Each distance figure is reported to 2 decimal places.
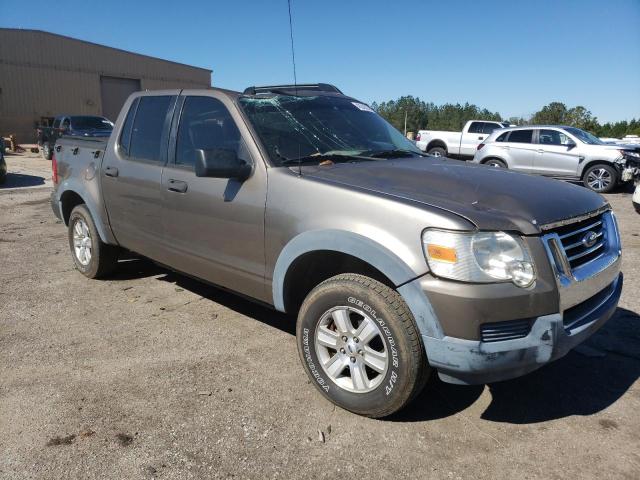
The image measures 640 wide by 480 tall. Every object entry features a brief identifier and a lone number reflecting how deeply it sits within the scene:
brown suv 2.37
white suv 12.51
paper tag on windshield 4.20
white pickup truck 18.88
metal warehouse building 32.31
